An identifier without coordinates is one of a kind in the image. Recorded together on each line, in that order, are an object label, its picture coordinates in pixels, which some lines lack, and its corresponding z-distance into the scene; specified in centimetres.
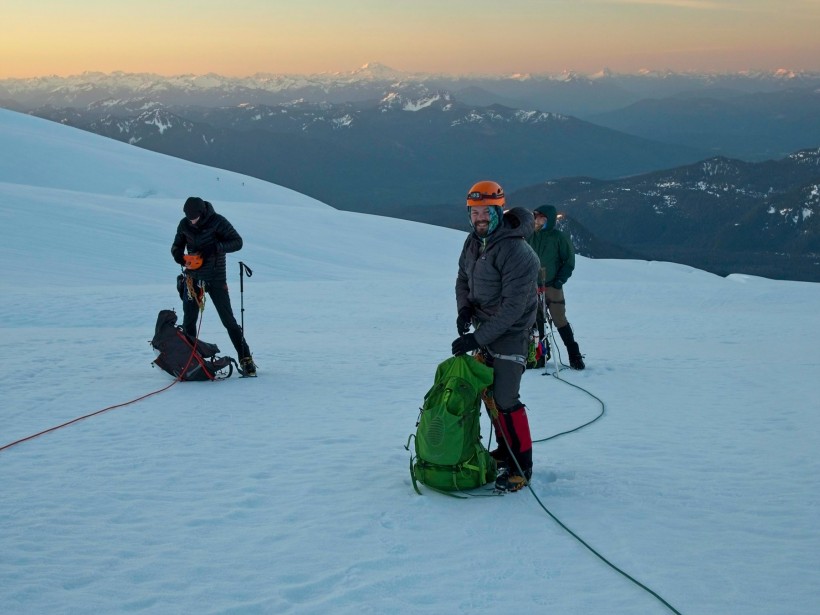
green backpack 539
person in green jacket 1034
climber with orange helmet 542
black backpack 930
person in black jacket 903
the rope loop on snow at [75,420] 665
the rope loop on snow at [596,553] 402
